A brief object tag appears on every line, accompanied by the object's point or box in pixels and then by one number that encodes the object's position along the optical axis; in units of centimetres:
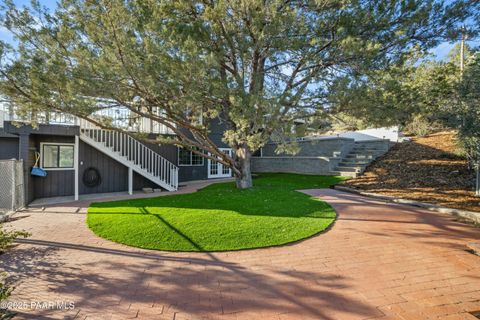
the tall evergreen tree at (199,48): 596
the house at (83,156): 909
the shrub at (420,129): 1437
